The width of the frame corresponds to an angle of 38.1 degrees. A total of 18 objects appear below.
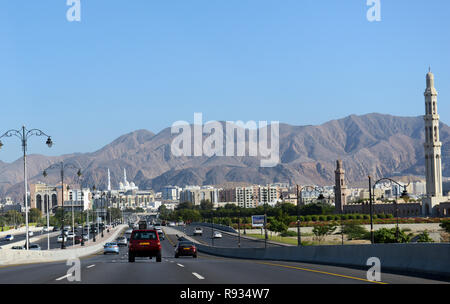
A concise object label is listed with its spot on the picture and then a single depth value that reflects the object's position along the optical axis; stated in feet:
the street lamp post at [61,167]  228.72
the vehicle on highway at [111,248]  256.73
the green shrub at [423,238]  321.17
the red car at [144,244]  123.75
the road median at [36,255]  128.98
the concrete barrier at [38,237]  460.14
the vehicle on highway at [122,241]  359.70
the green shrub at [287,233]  520.83
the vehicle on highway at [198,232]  499.92
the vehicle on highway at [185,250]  191.31
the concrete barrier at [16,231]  547.08
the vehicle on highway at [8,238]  455.05
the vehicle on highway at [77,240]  385.09
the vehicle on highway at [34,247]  294.95
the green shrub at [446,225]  436.93
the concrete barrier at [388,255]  70.49
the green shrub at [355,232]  488.44
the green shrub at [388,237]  349.61
